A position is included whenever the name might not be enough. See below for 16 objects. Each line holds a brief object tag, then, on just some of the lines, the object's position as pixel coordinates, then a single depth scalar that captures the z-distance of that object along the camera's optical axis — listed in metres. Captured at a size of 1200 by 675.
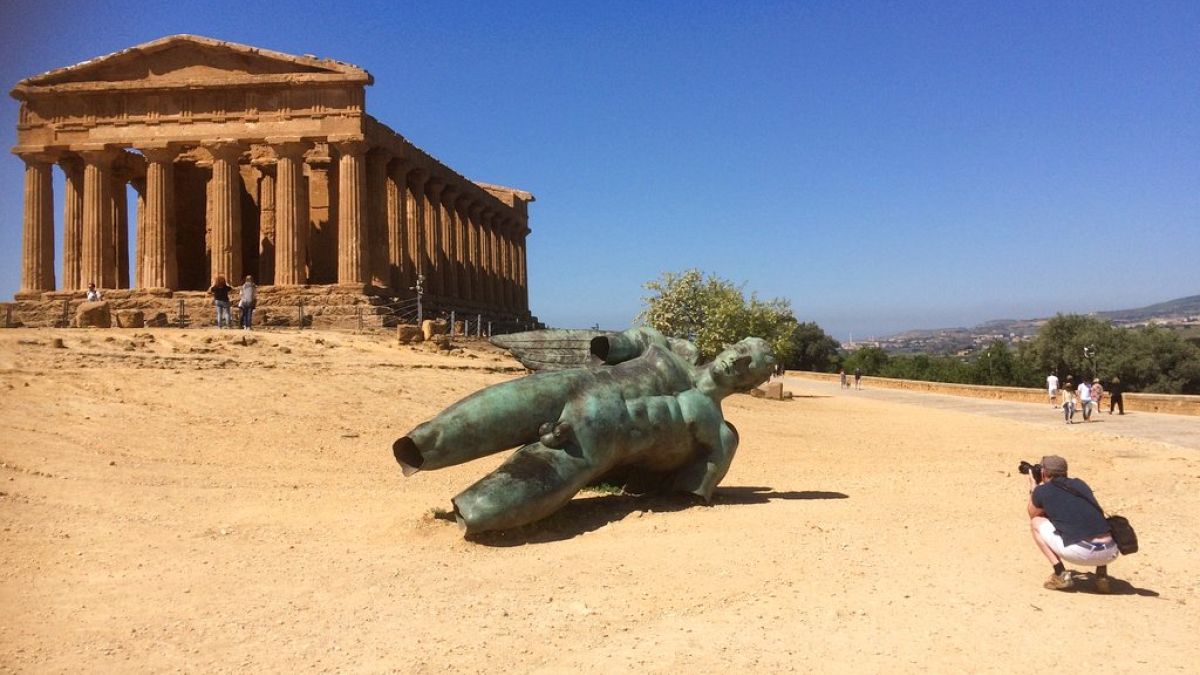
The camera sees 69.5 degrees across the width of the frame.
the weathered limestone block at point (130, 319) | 21.30
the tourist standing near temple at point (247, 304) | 22.44
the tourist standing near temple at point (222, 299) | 22.73
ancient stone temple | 28.83
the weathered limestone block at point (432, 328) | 23.78
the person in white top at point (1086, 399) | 24.19
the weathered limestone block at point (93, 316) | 21.17
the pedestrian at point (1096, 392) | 26.14
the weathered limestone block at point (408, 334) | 22.44
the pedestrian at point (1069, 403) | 23.45
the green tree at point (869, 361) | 79.25
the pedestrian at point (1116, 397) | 26.61
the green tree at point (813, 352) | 87.81
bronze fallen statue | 6.93
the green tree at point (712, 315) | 35.25
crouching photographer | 5.96
